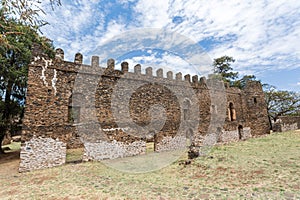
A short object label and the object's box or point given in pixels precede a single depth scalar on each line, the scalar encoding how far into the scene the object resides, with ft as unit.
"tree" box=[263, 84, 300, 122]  88.38
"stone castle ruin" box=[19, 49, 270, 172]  27.68
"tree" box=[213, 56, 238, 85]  97.39
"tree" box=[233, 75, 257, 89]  93.50
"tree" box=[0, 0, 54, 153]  37.63
